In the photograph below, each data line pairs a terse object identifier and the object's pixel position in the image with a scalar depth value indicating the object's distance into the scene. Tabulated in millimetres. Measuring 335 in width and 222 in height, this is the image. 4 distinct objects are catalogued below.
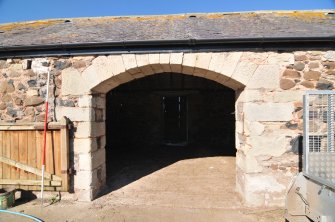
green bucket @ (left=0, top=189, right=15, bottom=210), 4410
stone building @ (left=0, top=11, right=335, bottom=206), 4438
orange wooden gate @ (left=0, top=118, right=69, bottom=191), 4668
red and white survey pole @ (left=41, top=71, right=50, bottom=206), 4633
